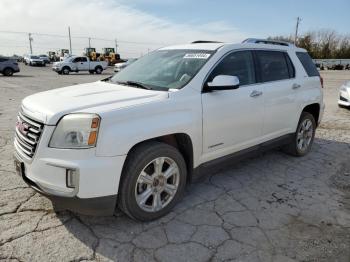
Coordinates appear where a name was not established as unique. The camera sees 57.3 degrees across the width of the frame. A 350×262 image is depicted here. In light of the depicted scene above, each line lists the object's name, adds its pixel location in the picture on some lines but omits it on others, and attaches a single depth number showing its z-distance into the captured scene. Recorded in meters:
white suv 2.72
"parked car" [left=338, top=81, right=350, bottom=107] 9.93
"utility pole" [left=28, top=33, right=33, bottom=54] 84.00
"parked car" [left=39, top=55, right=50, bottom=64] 51.62
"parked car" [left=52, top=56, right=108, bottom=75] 30.91
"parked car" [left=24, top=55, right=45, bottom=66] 49.25
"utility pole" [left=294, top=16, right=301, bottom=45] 65.11
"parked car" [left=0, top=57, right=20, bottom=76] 25.16
